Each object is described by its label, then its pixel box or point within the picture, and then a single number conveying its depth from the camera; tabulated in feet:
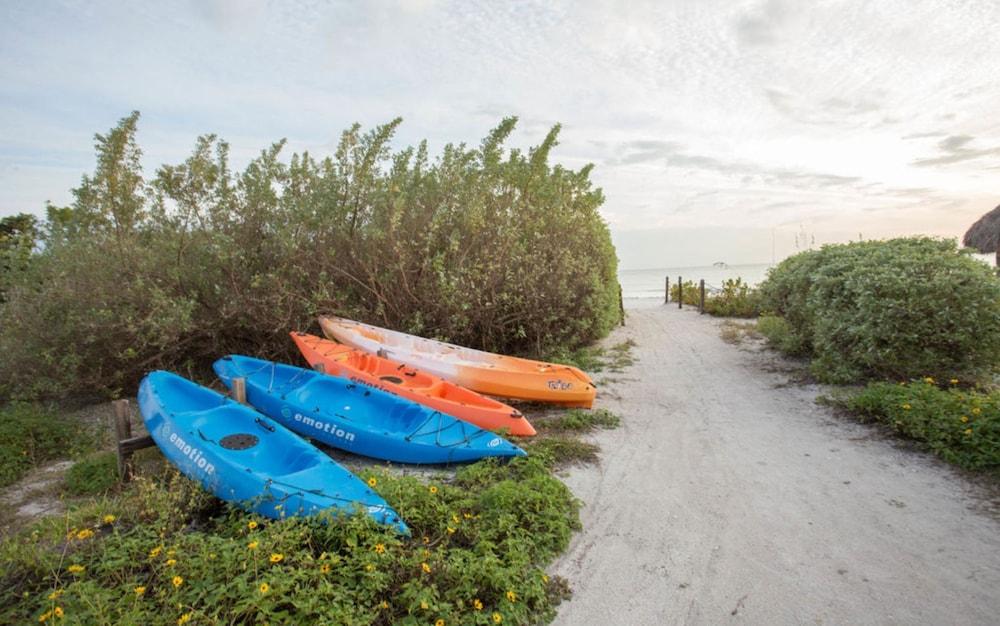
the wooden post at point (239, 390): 19.92
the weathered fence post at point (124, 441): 16.72
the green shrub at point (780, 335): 32.76
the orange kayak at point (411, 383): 20.53
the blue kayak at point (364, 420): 17.84
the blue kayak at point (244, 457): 12.83
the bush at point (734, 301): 56.18
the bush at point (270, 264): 26.00
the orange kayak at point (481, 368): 24.43
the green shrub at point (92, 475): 17.02
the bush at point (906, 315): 22.24
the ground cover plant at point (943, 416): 17.28
